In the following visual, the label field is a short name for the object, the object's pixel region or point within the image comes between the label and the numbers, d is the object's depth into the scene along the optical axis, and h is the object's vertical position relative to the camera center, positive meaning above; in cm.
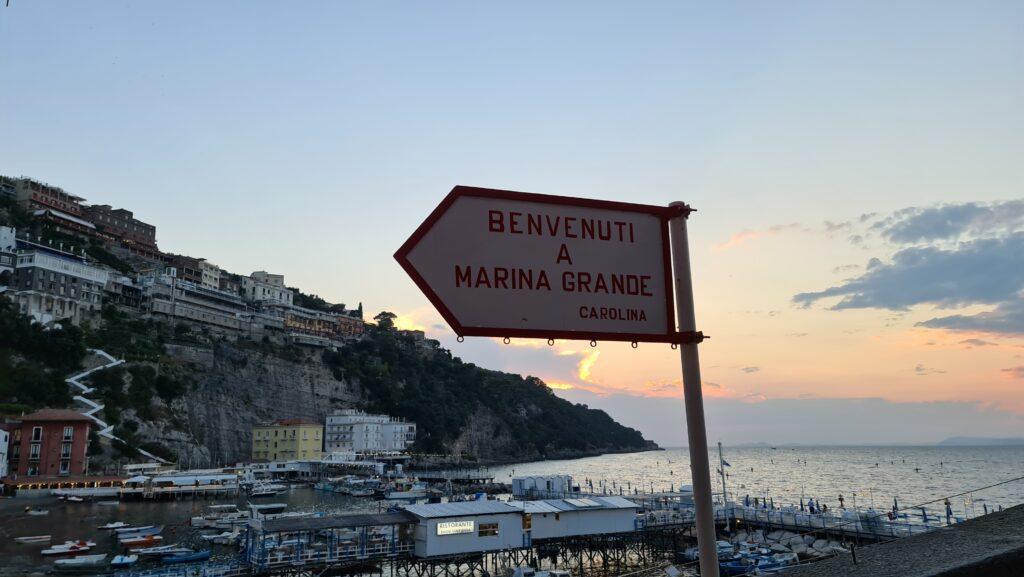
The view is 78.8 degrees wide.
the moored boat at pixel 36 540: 4569 -814
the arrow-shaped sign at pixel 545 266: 321 +78
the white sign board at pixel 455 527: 3472 -619
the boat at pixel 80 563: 3859 -848
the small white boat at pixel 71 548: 4132 -810
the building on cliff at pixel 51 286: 9044 +2076
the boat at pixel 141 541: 4572 -850
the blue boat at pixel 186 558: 4184 -896
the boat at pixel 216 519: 5528 -857
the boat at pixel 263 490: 8181 -916
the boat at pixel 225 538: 4847 -902
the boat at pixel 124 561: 3975 -860
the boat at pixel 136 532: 4791 -833
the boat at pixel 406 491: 7912 -980
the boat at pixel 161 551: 4275 -866
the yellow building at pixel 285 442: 10538 -371
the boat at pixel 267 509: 5767 -875
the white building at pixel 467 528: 3447 -636
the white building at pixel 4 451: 6725 -241
